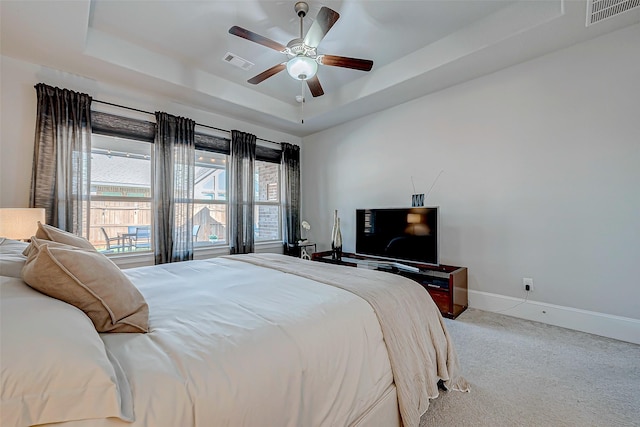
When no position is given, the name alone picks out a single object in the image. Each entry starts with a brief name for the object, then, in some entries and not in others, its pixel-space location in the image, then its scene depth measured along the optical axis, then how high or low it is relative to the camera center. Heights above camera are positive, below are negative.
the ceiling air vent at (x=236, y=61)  3.04 +1.80
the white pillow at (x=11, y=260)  0.96 -0.17
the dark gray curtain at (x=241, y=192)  4.19 +0.37
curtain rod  3.17 +1.35
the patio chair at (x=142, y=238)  3.50 -0.29
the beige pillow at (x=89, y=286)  0.84 -0.23
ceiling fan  2.12 +1.45
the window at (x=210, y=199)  4.06 +0.26
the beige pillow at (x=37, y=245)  0.95 -0.10
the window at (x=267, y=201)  4.79 +0.25
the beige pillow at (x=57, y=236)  1.30 -0.10
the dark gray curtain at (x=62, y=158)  2.76 +0.62
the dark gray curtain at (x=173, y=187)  3.50 +0.39
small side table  4.78 -0.62
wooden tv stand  2.91 -0.77
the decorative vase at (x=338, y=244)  4.21 -0.46
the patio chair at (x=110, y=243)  3.29 -0.33
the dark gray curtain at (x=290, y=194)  4.93 +0.39
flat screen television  3.19 -0.25
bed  0.58 -0.43
